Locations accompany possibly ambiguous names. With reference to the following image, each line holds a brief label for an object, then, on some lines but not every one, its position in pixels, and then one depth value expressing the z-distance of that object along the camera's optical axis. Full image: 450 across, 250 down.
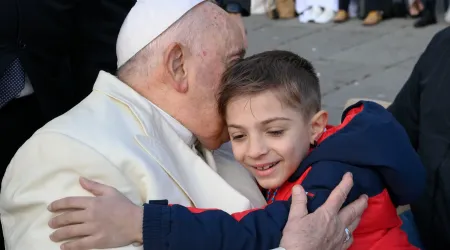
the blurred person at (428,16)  9.20
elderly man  2.27
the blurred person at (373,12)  9.66
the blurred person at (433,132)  2.95
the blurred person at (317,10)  10.25
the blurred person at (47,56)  2.79
